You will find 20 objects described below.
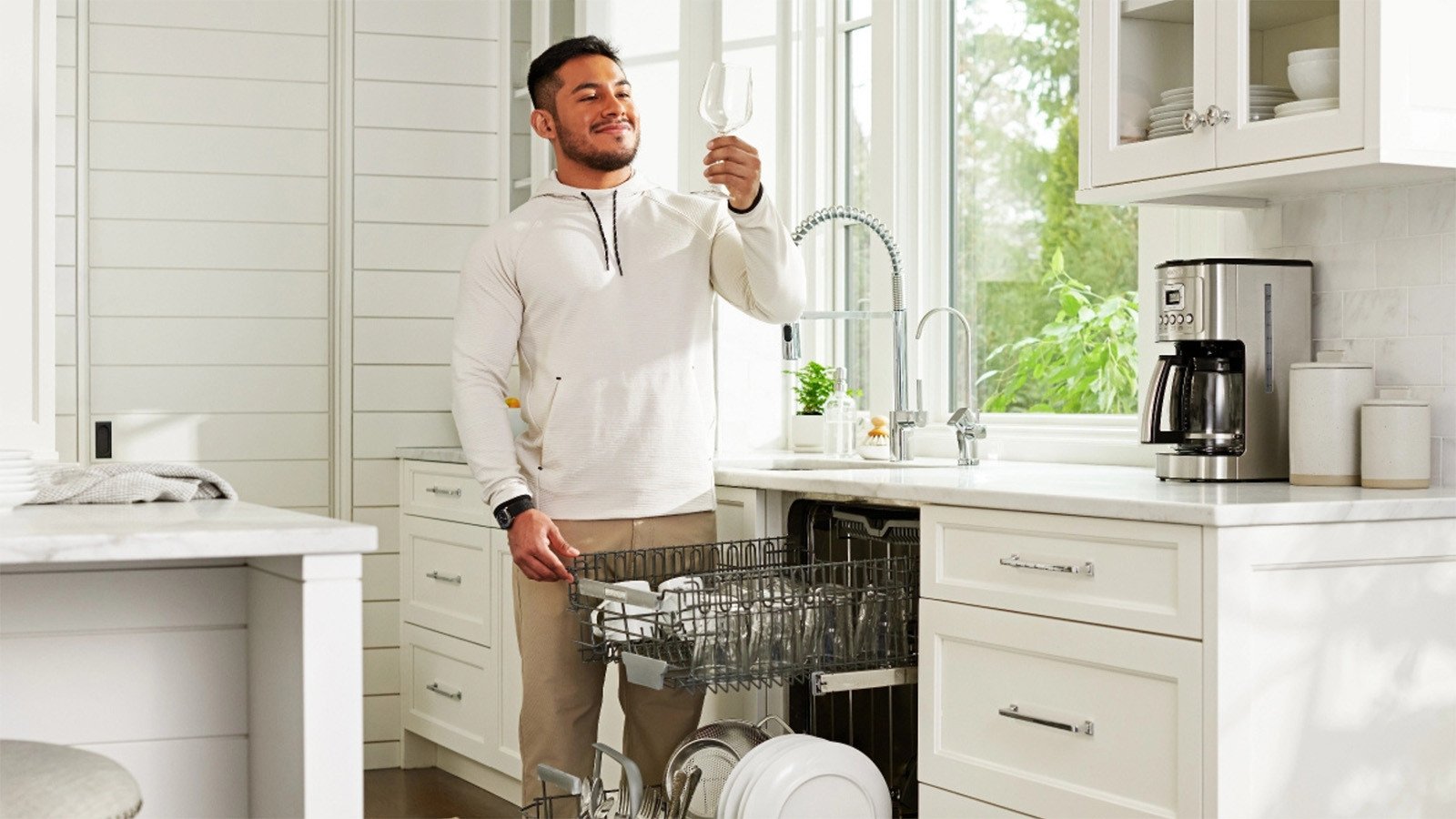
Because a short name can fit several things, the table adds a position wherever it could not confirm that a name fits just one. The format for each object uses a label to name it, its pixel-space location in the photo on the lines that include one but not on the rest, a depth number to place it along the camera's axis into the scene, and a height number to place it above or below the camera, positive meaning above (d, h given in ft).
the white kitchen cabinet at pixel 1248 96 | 7.43 +1.59
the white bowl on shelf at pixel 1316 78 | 7.66 +1.62
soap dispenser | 12.26 -0.09
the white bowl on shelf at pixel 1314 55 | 7.66 +1.73
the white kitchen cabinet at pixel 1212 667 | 6.88 -1.13
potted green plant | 12.45 +0.05
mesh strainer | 8.71 -1.89
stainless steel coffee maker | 8.50 +0.24
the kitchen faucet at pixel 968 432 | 10.59 -0.11
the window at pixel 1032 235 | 11.07 +1.30
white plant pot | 12.43 -0.14
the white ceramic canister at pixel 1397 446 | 7.90 -0.14
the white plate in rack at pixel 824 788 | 8.02 -1.89
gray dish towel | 6.66 -0.31
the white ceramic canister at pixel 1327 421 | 8.18 -0.02
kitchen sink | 11.25 -0.35
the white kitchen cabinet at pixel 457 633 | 13.01 -1.89
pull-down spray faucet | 10.98 +0.54
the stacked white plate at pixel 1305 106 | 7.64 +1.49
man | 9.36 +0.30
